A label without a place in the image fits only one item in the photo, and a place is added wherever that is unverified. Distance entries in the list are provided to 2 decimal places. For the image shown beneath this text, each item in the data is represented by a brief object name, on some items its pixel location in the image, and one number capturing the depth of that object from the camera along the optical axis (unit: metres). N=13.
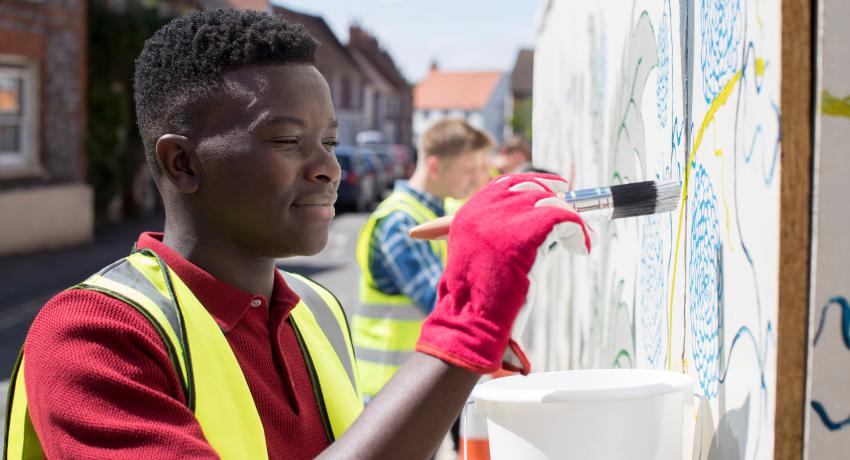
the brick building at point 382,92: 62.72
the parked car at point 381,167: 27.36
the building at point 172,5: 19.00
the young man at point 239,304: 1.24
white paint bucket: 1.38
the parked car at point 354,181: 23.45
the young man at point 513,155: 7.31
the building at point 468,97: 96.75
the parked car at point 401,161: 34.09
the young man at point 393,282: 3.85
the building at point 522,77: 78.56
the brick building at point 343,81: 51.69
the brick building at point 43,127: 14.11
